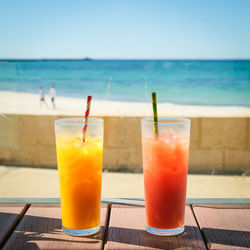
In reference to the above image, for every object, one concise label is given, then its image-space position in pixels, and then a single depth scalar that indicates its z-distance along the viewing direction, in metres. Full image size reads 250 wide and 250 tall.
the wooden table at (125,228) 0.89
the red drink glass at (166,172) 0.93
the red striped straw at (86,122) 0.93
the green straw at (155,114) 0.92
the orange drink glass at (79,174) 0.93
